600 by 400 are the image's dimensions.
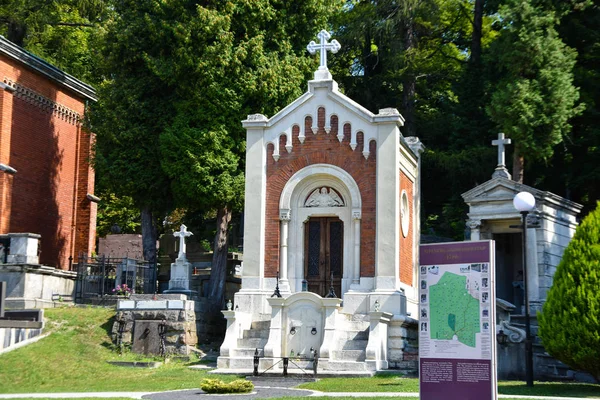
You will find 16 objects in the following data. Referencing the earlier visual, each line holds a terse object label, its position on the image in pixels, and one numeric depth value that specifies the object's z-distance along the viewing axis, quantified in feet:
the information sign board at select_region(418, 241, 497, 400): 39.29
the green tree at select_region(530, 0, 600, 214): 101.24
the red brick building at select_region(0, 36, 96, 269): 103.19
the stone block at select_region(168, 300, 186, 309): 82.64
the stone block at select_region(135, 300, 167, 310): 82.28
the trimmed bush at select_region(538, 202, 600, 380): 57.88
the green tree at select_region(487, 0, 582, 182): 92.07
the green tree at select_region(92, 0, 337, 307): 99.50
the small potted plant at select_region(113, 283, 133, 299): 93.04
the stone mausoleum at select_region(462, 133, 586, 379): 82.23
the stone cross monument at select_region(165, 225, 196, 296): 90.53
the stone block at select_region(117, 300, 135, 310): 82.38
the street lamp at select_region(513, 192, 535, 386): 60.29
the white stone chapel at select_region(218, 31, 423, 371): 79.56
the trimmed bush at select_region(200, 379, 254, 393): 55.57
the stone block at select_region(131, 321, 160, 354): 80.07
